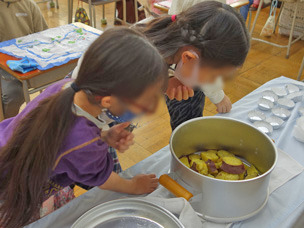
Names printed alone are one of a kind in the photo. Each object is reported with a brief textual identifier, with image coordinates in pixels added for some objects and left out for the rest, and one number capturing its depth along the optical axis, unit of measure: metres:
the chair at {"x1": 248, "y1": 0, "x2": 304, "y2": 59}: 2.64
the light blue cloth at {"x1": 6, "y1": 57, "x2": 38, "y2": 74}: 1.37
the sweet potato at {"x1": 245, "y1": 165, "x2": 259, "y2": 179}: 0.75
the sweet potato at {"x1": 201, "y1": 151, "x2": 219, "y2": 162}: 0.78
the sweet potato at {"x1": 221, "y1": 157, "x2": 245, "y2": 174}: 0.71
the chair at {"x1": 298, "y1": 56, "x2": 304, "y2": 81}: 2.39
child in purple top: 0.58
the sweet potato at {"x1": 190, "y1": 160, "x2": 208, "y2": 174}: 0.72
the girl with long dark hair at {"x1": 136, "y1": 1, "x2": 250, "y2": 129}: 0.78
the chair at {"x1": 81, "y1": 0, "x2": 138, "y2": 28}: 2.71
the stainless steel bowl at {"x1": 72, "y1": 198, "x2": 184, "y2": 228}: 0.60
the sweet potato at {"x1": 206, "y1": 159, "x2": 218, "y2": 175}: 0.72
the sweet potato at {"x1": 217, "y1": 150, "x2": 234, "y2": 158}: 0.82
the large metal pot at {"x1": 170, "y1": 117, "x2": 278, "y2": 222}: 0.62
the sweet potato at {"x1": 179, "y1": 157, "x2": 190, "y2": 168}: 0.75
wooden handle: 0.65
